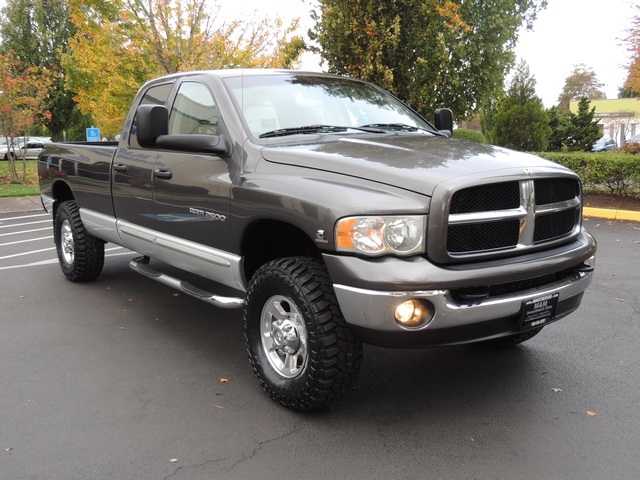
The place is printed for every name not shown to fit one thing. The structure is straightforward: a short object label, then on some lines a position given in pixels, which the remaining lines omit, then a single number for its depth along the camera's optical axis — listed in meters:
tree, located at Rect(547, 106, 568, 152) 26.70
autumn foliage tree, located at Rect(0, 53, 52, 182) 17.06
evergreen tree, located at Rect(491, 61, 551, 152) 18.62
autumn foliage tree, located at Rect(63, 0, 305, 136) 15.41
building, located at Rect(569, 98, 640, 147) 44.22
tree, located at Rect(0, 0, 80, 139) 29.14
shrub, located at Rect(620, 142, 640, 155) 13.79
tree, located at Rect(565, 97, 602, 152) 26.68
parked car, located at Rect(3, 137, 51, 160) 35.16
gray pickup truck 3.01
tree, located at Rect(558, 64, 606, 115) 63.69
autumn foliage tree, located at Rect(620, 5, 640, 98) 12.78
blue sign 22.02
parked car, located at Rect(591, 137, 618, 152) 33.83
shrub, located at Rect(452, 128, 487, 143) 25.92
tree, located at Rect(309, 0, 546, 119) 13.98
